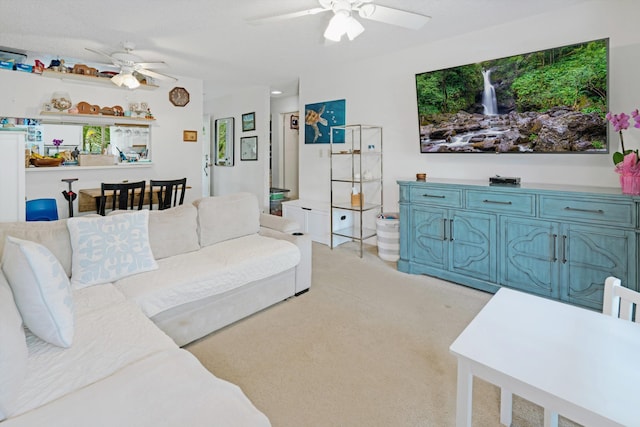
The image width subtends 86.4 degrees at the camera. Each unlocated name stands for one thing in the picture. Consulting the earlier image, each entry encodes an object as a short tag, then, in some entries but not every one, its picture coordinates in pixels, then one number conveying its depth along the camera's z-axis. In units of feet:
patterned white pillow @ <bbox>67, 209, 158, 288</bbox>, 6.72
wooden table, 13.93
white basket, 13.00
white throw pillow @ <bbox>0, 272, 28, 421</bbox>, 3.37
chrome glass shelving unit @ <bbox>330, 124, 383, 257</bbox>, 14.46
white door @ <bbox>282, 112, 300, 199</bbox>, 23.67
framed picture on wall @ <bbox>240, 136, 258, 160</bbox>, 21.27
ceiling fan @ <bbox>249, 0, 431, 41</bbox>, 7.47
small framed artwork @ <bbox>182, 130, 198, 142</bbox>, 17.98
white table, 3.17
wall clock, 17.32
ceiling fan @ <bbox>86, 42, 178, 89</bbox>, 12.49
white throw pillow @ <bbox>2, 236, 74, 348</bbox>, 4.55
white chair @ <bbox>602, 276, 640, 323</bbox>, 4.55
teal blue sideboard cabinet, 7.99
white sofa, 3.44
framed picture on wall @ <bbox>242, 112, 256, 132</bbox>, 21.18
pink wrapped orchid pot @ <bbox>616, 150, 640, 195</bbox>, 7.73
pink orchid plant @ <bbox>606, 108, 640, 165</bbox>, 7.67
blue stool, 11.21
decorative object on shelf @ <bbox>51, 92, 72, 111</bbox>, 14.10
